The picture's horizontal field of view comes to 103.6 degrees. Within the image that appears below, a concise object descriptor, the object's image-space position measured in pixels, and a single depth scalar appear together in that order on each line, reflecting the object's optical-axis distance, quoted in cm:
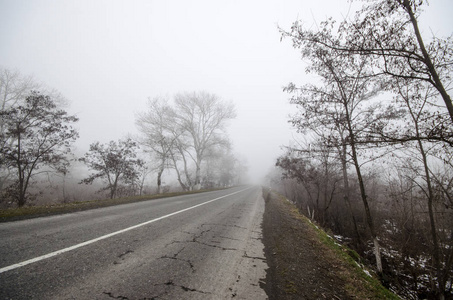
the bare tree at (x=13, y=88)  1602
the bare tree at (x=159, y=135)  1855
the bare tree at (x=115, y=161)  1215
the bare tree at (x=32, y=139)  875
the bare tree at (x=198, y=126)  2262
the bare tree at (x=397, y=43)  307
